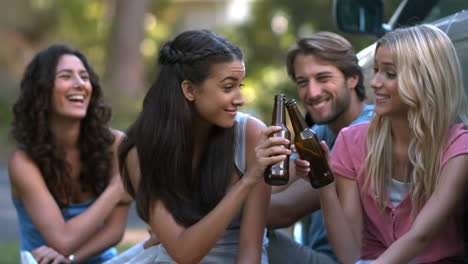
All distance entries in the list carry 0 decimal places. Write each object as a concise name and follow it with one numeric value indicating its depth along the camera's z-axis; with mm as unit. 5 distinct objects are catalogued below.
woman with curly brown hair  7415
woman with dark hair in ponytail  5850
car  6689
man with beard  7506
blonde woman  4949
